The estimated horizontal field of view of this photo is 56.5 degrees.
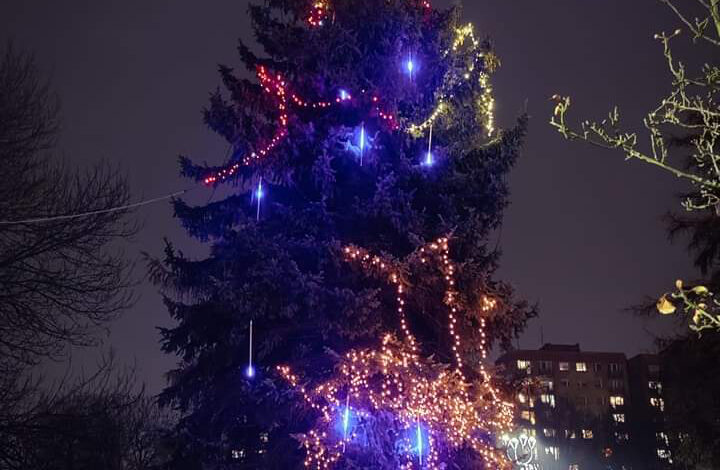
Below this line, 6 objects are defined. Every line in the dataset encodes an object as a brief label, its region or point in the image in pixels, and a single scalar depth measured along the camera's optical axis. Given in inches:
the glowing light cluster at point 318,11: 441.4
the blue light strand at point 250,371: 378.3
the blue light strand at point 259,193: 424.8
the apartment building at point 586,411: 2235.5
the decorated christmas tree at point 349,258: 358.9
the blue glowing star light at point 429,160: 412.8
